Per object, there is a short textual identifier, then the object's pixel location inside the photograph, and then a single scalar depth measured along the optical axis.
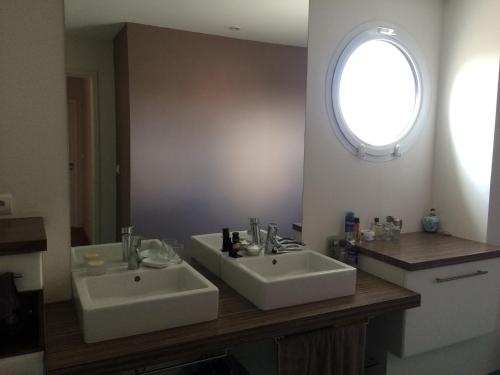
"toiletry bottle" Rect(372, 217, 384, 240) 2.48
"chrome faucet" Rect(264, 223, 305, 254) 2.11
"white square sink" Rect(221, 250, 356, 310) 1.68
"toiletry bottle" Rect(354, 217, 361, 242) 2.37
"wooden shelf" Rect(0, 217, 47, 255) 1.29
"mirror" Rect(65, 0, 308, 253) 1.84
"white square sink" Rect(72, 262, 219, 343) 1.39
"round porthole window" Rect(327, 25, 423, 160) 2.34
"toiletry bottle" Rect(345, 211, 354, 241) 2.37
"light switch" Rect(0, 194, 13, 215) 1.60
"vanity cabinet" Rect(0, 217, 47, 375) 1.30
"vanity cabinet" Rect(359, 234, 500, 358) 2.03
